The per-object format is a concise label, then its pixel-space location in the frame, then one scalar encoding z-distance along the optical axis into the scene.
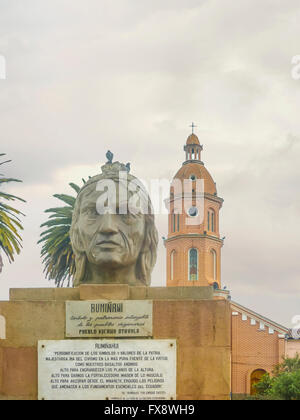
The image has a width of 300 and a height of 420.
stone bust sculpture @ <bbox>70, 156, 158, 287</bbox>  11.48
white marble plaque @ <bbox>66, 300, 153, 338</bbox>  10.70
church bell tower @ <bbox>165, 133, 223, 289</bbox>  87.62
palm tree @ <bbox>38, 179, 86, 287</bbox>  32.06
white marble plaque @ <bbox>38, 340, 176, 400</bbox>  10.52
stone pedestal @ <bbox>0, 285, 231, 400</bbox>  10.53
